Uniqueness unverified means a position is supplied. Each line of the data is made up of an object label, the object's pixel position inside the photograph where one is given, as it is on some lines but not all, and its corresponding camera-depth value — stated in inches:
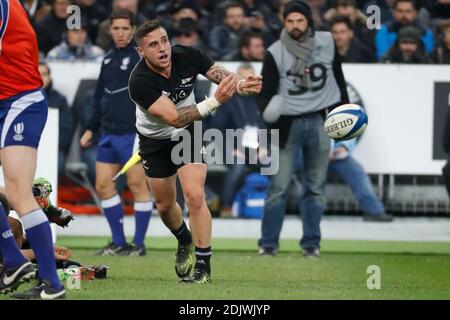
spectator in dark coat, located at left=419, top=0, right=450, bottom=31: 786.8
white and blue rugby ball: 464.1
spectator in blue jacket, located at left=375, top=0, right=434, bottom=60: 734.5
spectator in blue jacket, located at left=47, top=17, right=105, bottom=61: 705.0
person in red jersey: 345.1
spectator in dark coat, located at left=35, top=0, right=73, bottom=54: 749.9
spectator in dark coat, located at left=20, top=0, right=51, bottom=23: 780.2
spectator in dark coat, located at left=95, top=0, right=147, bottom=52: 733.9
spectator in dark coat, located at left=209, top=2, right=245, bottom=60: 743.1
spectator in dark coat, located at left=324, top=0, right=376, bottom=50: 738.8
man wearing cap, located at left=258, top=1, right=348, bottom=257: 539.5
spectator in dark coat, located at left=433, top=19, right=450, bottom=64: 695.1
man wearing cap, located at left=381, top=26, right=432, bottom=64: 692.7
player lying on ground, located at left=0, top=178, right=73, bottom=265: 406.6
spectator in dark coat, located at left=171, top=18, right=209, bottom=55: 713.8
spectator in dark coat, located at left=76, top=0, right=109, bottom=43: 767.1
